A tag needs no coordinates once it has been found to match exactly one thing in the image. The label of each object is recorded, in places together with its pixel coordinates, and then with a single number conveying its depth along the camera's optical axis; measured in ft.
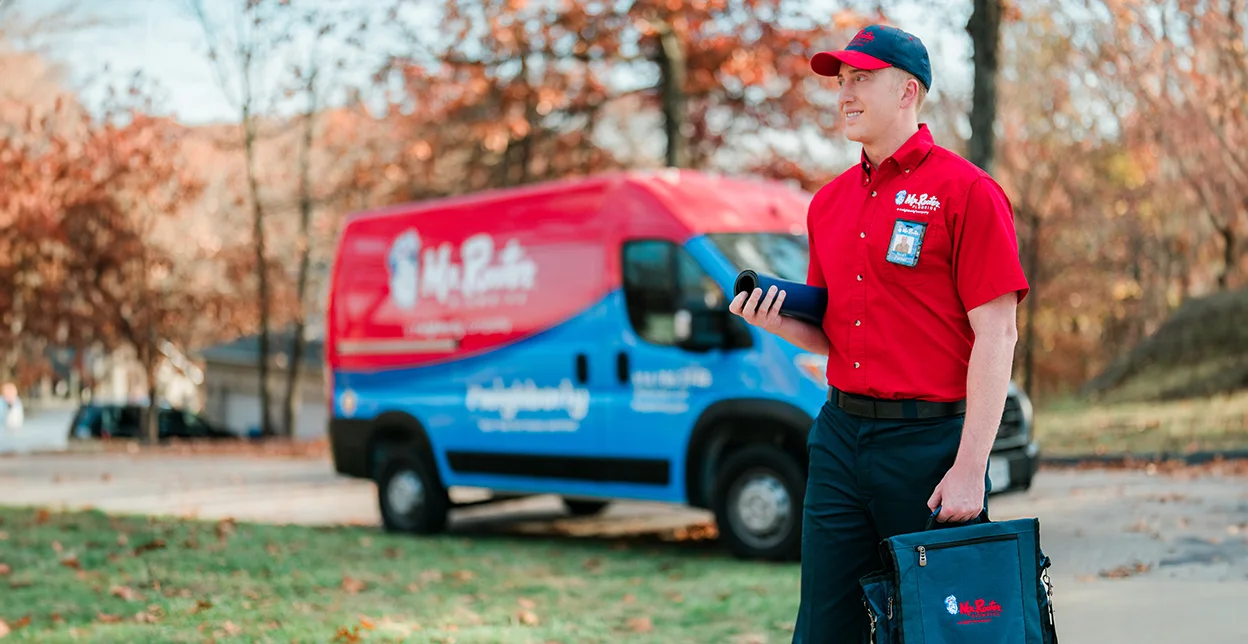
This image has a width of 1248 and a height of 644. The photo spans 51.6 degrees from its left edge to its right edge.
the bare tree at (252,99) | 87.15
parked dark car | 109.09
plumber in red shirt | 9.79
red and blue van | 27.07
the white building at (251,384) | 193.47
